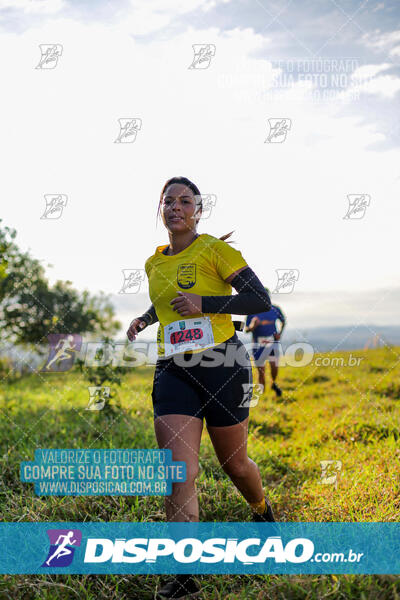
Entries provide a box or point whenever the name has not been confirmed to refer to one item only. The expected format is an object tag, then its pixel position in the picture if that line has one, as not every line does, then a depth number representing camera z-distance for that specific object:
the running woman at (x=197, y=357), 2.47
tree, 11.21
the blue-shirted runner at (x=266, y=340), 7.93
